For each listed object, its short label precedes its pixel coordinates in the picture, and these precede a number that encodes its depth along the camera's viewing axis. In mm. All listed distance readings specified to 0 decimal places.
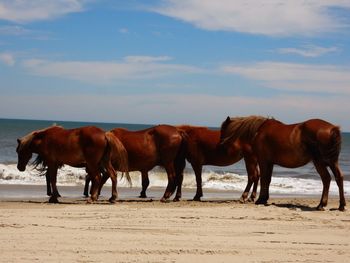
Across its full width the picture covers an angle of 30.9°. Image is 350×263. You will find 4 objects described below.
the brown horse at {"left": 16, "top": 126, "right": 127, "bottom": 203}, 12836
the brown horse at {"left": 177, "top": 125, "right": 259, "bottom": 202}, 14133
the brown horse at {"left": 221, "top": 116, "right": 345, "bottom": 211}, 11781
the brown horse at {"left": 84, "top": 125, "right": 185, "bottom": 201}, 13711
